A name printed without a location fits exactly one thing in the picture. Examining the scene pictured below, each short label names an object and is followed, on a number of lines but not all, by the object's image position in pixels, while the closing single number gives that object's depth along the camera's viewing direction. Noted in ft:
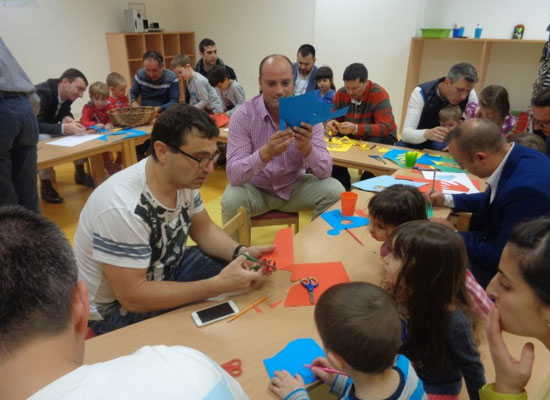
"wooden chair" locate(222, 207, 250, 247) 5.86
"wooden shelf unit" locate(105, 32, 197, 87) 21.84
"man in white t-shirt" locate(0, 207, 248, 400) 1.97
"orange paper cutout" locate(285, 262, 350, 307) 4.49
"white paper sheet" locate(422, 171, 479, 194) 7.64
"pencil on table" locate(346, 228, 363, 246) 5.73
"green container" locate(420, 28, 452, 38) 17.35
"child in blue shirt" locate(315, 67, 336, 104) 14.14
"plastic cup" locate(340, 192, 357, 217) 6.44
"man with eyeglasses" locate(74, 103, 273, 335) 4.43
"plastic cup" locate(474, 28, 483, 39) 17.24
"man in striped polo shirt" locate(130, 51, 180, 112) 16.42
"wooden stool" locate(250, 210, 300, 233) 8.42
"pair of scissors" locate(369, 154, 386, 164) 9.32
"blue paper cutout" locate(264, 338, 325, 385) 3.57
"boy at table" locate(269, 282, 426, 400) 3.11
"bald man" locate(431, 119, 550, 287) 5.63
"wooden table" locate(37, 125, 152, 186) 9.90
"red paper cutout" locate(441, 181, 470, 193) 7.57
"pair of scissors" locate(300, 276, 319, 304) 4.61
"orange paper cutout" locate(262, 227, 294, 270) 5.12
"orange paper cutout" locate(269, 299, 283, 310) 4.39
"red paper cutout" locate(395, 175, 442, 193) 7.47
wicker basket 12.55
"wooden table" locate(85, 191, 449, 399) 3.66
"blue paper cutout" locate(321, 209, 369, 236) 6.08
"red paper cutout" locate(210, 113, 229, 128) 13.15
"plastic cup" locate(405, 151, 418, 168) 8.67
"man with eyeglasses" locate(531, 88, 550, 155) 8.37
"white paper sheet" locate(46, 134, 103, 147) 10.93
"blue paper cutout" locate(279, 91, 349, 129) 6.71
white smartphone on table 4.13
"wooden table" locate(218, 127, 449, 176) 8.89
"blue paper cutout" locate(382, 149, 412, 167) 9.11
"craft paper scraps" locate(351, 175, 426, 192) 7.47
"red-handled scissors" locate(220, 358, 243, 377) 3.52
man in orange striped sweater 11.09
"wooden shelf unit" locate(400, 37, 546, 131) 17.30
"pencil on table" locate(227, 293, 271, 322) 4.22
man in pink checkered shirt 7.89
